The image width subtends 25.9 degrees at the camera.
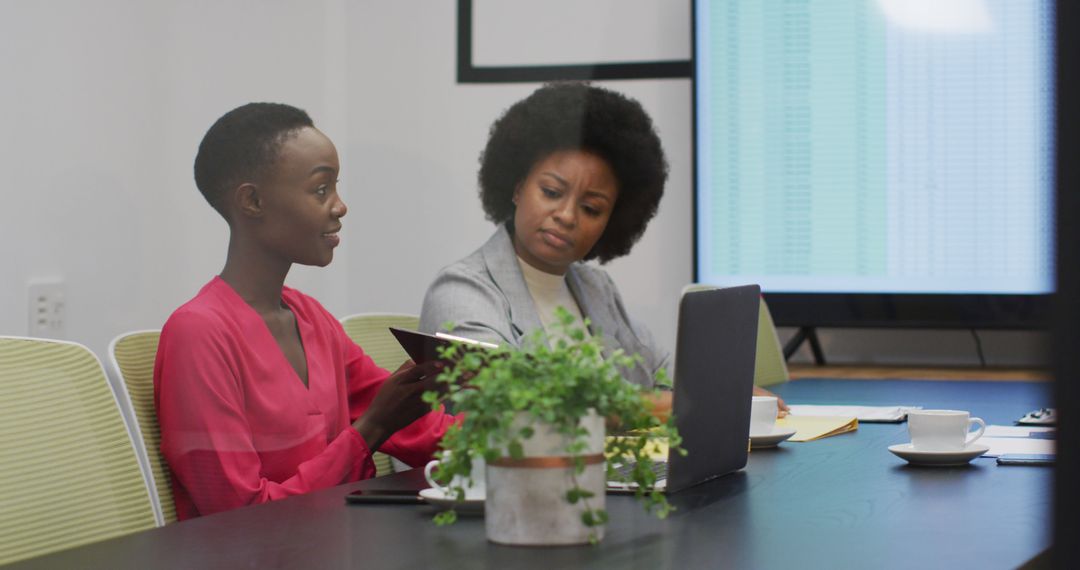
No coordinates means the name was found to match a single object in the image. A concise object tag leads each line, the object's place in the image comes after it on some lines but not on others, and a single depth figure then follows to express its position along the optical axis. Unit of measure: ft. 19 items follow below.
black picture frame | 19.43
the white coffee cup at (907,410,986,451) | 12.32
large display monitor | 19.30
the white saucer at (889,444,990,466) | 12.16
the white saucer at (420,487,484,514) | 10.63
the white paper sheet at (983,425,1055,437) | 13.52
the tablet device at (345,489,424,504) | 11.11
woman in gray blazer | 15.43
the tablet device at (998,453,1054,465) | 12.20
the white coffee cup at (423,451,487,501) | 10.30
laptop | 11.12
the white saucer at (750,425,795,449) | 12.80
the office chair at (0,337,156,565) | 11.48
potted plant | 9.99
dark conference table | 10.00
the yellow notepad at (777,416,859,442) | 13.34
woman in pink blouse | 12.55
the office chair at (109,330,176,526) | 12.51
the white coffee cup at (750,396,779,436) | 12.90
